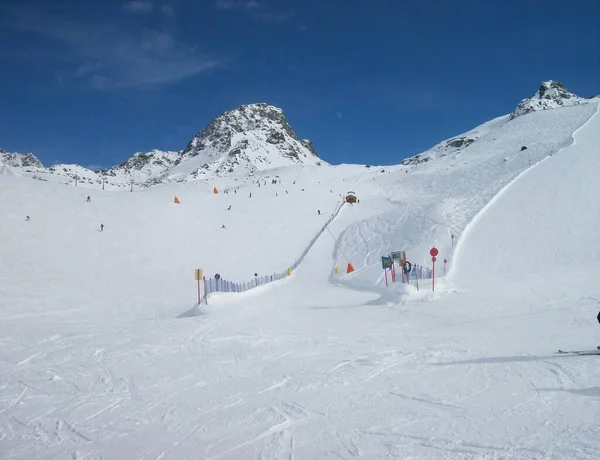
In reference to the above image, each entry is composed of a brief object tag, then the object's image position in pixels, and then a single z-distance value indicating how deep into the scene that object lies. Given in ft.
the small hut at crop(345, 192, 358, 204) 134.51
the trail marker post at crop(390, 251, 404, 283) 62.39
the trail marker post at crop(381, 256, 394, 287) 65.05
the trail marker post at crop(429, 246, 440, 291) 58.29
